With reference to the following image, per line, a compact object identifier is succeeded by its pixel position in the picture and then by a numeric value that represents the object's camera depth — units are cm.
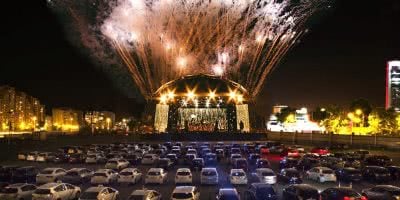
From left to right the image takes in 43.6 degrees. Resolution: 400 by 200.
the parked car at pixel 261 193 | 2417
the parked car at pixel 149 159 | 4828
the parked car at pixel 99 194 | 2375
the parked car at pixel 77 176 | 3384
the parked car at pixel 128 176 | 3347
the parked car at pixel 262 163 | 4288
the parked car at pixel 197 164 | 4321
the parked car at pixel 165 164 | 4294
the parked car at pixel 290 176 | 3322
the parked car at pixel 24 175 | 3528
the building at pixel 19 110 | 15041
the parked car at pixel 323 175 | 3516
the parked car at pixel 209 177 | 3316
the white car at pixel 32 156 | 5243
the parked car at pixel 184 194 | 2394
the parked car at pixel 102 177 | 3338
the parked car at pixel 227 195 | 2295
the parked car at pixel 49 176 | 3372
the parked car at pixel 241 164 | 4189
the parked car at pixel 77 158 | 5005
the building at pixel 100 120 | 17291
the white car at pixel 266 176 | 3331
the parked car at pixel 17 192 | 2581
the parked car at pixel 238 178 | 3291
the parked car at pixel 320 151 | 5816
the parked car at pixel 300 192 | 2347
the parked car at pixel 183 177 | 3362
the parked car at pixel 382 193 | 2423
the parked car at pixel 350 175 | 3522
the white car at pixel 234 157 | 4588
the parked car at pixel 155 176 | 3359
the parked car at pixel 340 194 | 2298
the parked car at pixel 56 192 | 2506
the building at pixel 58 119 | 19068
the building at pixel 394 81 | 17812
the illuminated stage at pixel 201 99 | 9956
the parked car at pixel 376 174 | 3550
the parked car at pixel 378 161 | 4405
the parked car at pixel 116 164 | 4297
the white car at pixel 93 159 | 4906
